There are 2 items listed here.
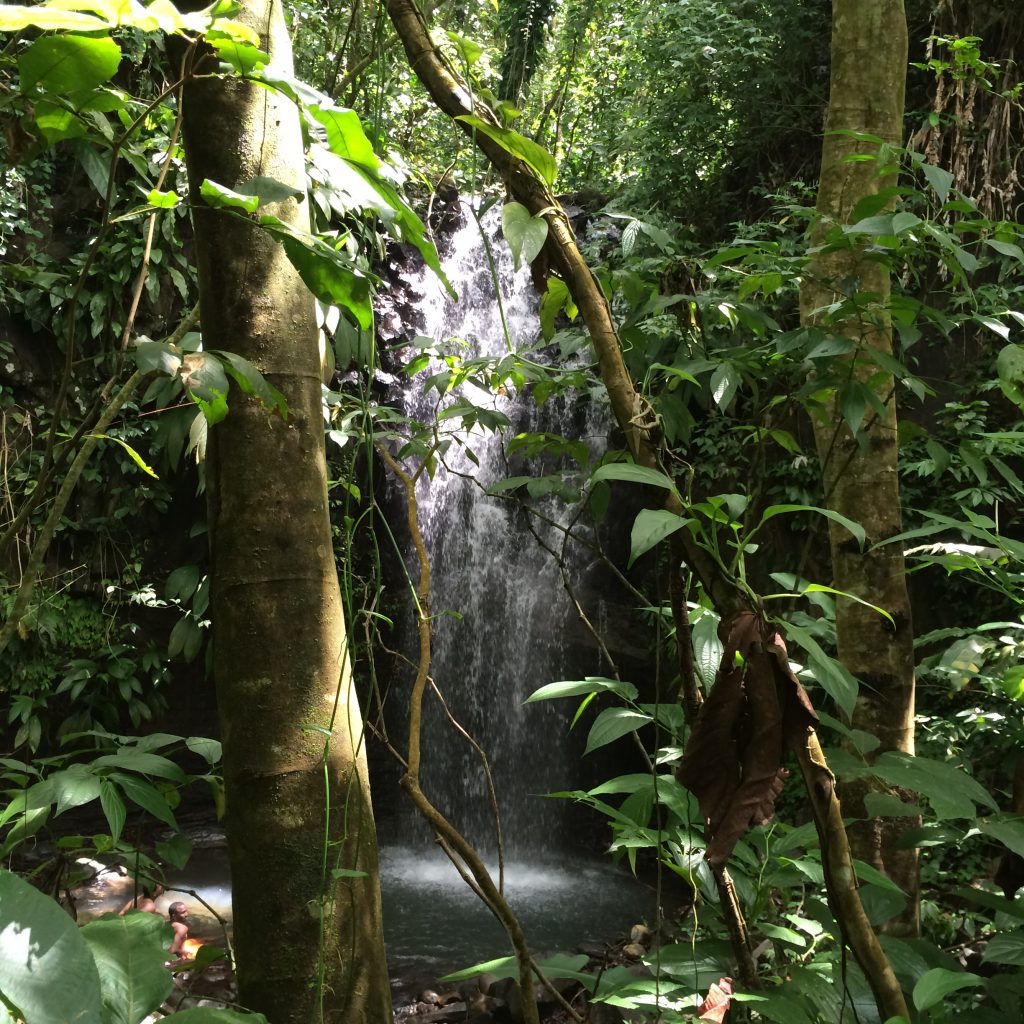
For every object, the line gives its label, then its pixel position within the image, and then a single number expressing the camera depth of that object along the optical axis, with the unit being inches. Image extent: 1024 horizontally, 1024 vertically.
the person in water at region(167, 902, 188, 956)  155.0
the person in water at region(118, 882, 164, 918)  161.9
